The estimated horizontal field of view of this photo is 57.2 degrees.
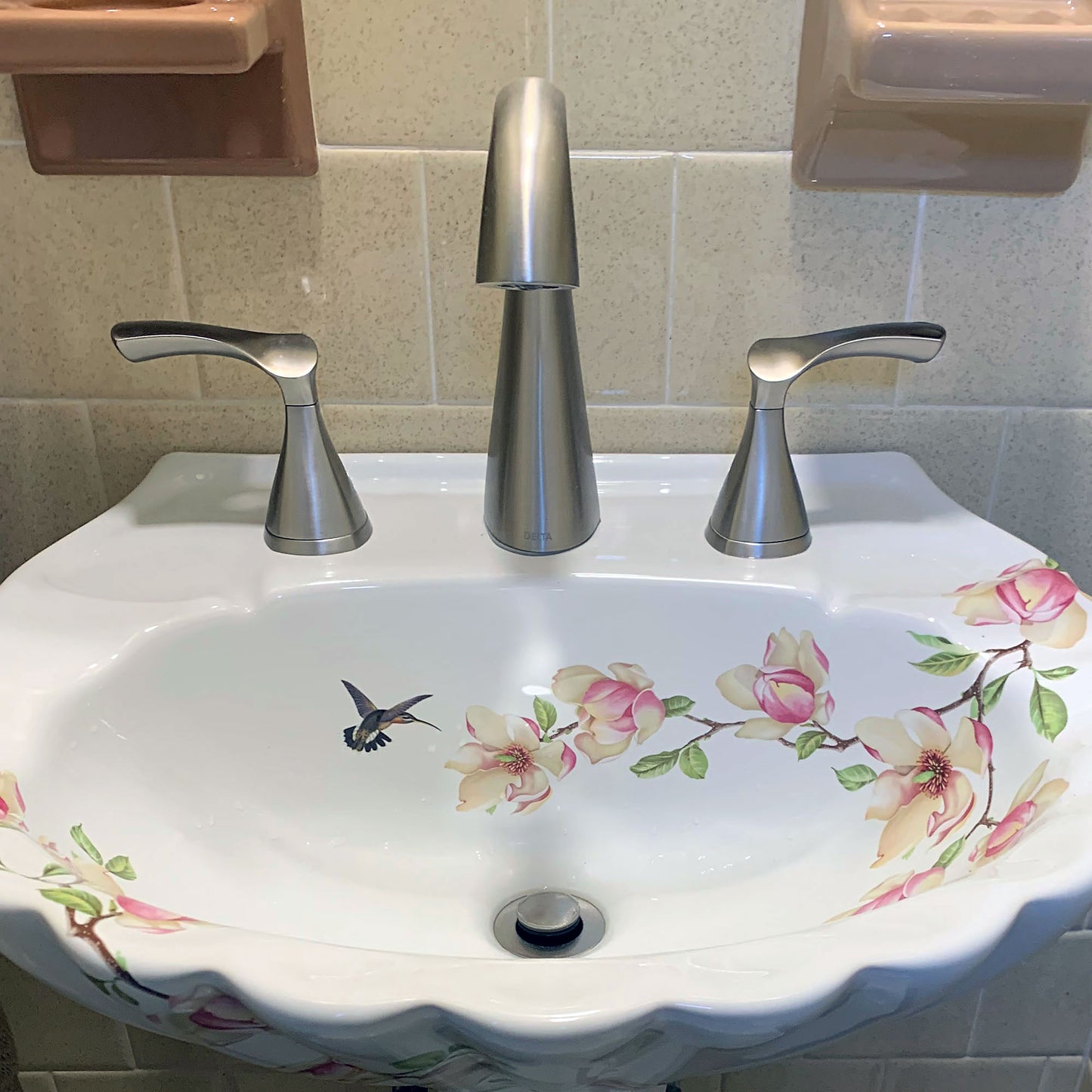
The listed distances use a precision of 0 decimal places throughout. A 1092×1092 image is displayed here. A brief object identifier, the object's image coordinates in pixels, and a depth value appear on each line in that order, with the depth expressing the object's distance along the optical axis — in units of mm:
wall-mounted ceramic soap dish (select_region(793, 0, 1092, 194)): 445
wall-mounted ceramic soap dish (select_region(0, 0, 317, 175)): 563
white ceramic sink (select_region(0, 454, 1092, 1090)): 464
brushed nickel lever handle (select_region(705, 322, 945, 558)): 547
